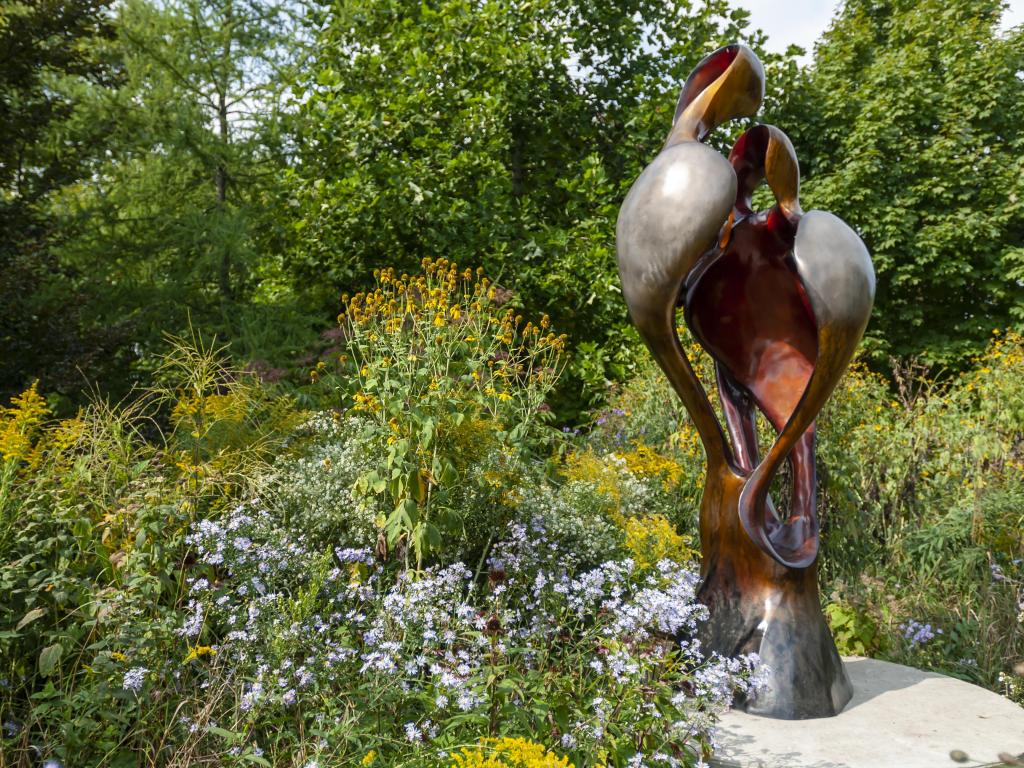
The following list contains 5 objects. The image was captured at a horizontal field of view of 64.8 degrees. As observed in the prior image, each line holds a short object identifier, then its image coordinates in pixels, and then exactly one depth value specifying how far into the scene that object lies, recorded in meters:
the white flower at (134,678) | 2.21
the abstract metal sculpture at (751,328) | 2.83
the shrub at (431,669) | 2.19
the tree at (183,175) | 7.46
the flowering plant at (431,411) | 3.46
